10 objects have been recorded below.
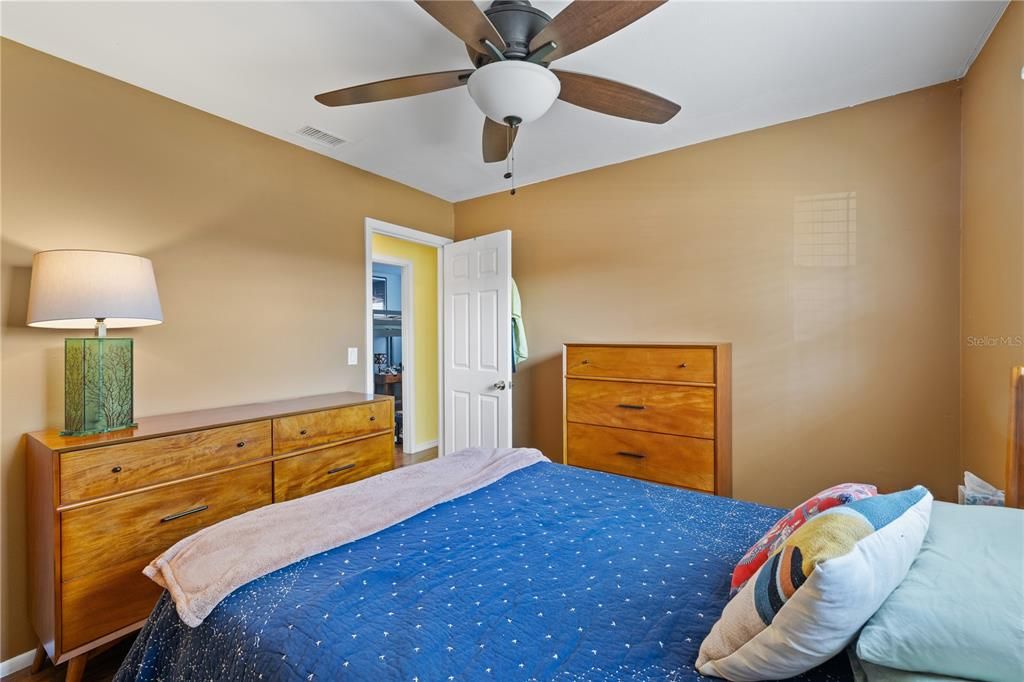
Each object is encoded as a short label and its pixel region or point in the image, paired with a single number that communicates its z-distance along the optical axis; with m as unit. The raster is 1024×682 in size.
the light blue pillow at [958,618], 0.64
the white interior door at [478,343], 3.48
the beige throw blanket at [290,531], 1.12
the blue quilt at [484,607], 0.87
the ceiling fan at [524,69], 1.37
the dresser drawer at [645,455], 2.53
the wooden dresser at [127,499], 1.64
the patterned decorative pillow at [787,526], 0.99
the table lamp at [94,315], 1.78
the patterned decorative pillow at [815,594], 0.68
